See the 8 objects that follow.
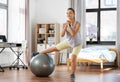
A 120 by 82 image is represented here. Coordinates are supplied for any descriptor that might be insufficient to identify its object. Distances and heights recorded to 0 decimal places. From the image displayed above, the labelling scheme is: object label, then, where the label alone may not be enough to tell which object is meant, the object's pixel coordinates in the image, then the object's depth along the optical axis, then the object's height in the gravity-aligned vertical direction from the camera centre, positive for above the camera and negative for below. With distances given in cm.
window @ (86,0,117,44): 931 +50
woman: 521 -6
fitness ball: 531 -64
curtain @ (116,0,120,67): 873 +20
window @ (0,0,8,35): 774 +54
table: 669 -28
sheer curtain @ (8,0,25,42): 810 +43
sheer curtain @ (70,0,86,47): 910 +72
